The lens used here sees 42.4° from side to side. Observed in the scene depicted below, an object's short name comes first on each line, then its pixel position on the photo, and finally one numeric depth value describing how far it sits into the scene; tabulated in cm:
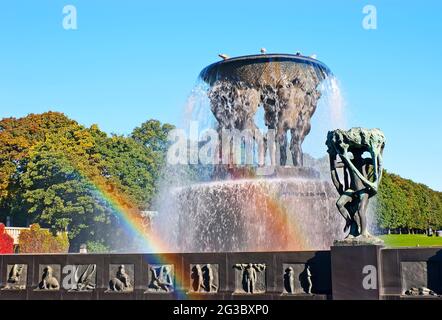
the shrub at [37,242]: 3456
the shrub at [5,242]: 3023
